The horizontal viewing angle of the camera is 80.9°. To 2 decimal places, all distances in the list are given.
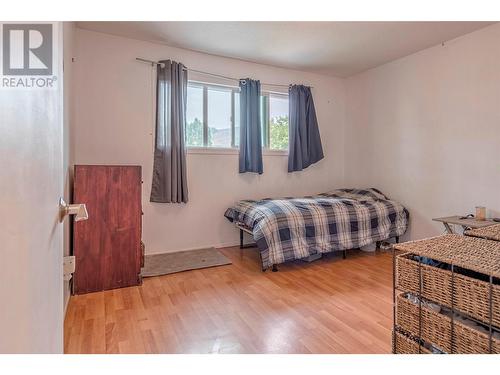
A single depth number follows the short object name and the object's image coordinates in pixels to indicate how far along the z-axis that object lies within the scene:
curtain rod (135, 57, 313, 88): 3.32
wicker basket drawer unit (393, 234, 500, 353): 0.94
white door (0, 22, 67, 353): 0.53
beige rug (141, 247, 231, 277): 2.95
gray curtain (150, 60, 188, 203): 3.34
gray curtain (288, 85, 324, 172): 4.17
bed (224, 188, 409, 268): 2.89
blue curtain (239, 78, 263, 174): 3.83
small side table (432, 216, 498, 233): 2.72
